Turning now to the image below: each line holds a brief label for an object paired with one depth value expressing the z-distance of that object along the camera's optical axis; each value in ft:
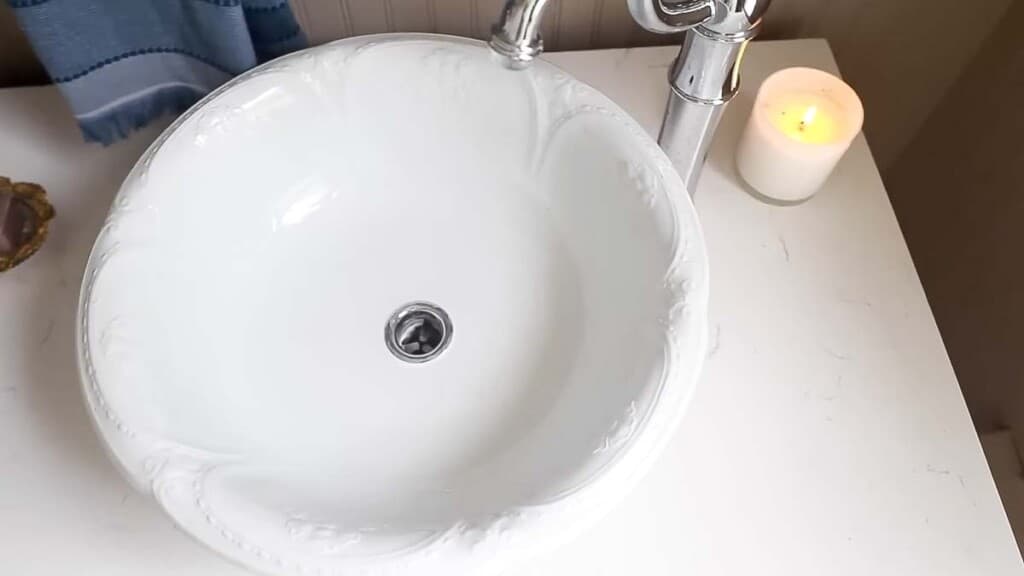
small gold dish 2.15
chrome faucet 1.45
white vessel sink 1.57
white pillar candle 2.19
